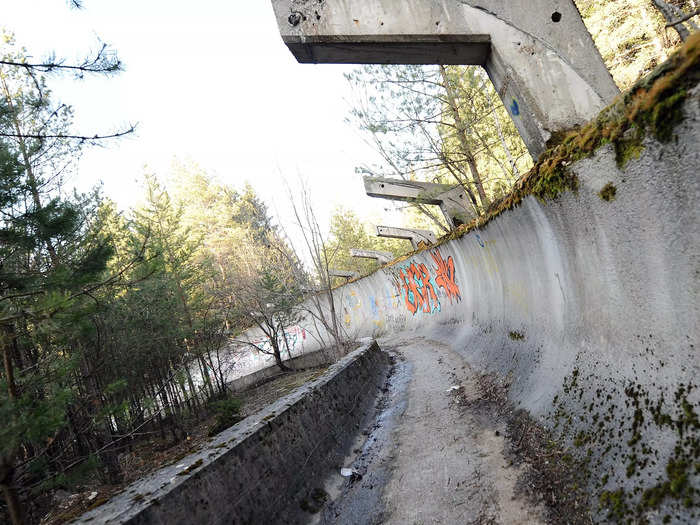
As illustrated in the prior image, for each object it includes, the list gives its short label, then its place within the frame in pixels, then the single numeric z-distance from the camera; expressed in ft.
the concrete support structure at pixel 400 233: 61.77
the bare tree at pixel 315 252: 32.04
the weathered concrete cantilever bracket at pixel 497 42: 13.17
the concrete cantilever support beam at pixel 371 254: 75.26
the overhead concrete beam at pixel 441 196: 39.24
